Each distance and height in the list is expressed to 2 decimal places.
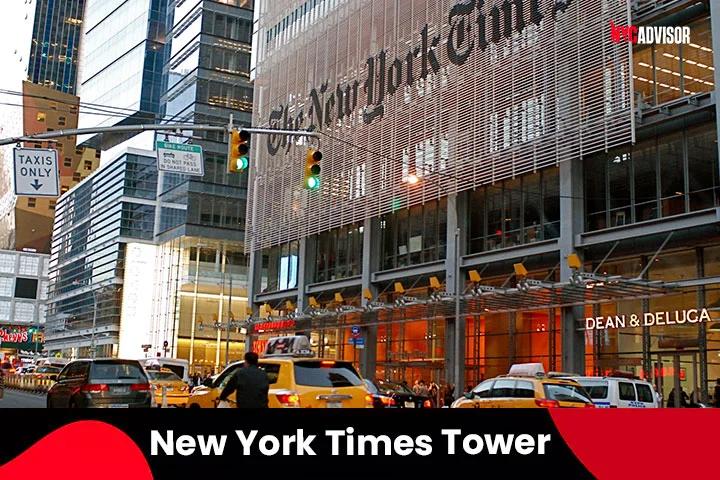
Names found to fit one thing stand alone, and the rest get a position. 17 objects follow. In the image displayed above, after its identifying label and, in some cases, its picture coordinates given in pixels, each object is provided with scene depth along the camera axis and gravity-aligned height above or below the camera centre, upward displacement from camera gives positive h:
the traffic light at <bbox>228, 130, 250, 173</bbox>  20.38 +5.28
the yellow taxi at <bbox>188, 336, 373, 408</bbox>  15.26 -0.22
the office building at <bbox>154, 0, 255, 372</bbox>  81.69 +15.83
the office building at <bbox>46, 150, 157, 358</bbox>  90.75 +11.87
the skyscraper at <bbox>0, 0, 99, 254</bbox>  175.50 +41.10
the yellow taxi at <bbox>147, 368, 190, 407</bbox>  26.75 -0.70
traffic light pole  19.97 +5.65
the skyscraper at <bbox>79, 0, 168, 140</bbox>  113.56 +43.97
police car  21.17 -0.27
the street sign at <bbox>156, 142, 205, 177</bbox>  22.41 +5.57
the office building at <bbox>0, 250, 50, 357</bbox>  166.62 +13.75
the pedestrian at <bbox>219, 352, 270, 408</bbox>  12.94 -0.24
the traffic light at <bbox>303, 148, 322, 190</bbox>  21.45 +5.12
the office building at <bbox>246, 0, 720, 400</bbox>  28.81 +8.11
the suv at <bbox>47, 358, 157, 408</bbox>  19.39 -0.47
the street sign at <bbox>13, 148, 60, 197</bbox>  21.47 +4.90
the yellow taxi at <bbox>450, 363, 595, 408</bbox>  18.44 -0.35
